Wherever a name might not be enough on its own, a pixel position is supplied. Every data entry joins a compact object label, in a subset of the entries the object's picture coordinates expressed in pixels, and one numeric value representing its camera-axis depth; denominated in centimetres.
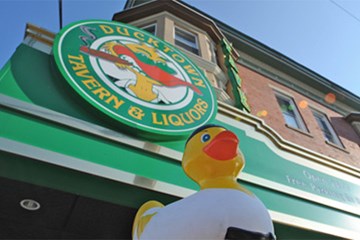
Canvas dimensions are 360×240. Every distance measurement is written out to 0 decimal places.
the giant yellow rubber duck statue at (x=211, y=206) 176
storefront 270
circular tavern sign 348
